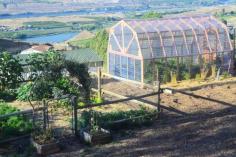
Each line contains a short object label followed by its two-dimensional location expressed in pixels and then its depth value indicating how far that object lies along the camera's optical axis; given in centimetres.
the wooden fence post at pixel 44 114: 1012
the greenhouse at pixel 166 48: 2017
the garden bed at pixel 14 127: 1044
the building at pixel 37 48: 3770
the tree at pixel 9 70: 1450
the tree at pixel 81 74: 1384
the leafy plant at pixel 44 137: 970
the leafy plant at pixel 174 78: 1991
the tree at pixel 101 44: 2811
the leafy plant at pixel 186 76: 2055
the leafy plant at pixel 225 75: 2031
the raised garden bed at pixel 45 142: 953
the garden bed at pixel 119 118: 1112
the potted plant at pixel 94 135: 1015
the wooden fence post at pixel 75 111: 1060
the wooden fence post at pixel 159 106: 1263
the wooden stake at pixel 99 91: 1540
